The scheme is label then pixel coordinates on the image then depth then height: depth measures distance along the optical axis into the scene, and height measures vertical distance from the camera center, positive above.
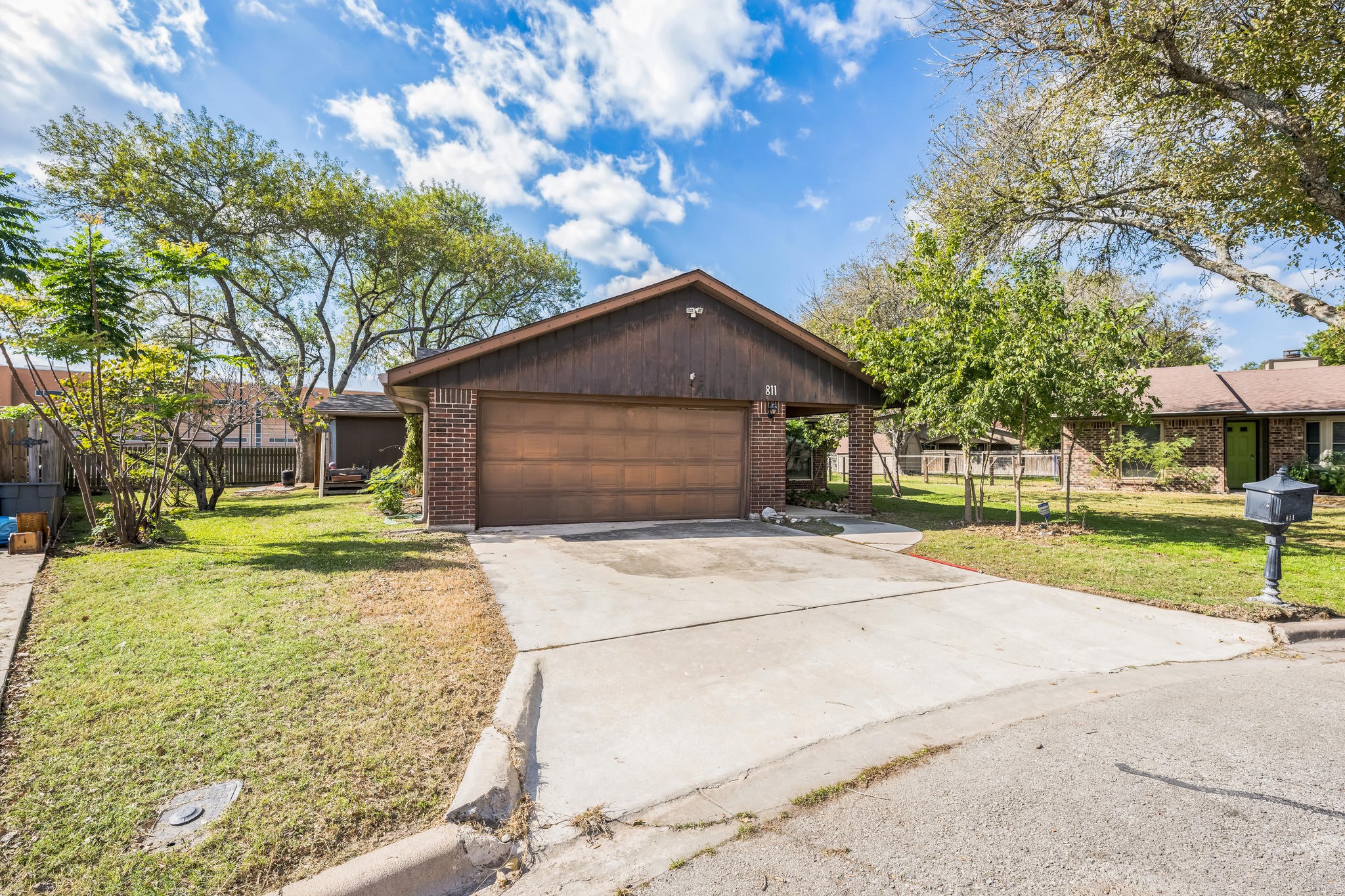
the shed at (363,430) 18.11 +0.60
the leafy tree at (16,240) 6.25 +2.31
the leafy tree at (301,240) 16.62 +7.35
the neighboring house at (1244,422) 17.09 +0.88
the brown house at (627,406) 9.21 +0.77
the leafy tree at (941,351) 9.70 +1.81
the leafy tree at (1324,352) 31.14 +5.60
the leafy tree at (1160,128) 8.01 +5.42
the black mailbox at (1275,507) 5.16 -0.52
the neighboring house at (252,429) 30.04 +1.25
